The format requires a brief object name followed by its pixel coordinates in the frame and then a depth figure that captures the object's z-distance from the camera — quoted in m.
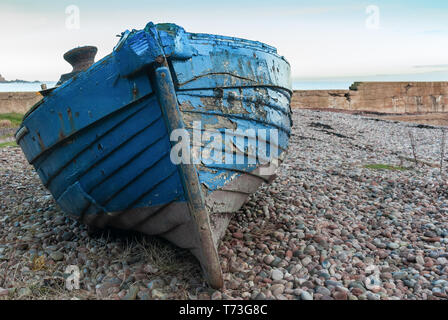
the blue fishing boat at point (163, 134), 2.74
